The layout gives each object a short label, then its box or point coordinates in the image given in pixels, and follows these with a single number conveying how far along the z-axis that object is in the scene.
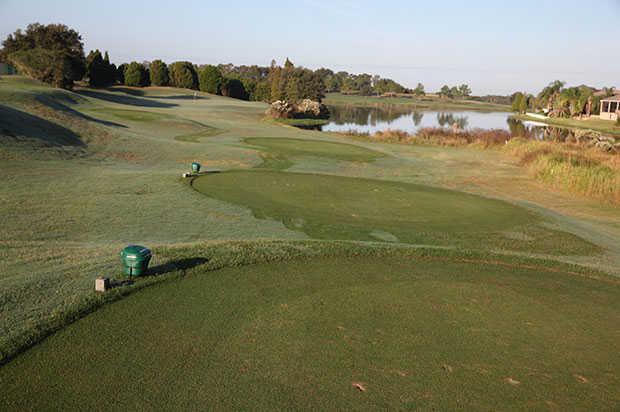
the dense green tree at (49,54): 53.47
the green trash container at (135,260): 7.02
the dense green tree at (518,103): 132.94
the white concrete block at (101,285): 6.59
